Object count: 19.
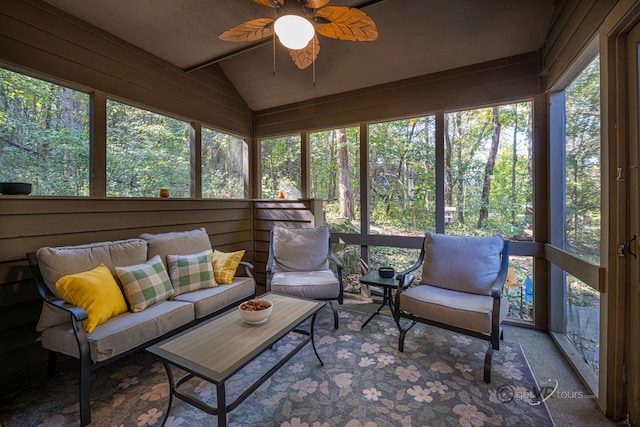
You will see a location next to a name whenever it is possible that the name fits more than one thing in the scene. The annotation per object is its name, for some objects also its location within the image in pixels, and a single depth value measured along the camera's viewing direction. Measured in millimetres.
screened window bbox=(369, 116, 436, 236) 3199
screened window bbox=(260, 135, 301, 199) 4012
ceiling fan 1591
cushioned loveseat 1693
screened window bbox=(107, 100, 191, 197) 2631
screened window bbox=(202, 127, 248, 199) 3584
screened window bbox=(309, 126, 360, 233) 3637
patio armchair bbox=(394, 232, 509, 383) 2029
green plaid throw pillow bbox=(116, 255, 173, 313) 2060
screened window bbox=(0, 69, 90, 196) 2029
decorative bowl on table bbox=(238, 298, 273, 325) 1765
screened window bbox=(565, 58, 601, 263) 1854
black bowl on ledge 1903
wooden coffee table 1325
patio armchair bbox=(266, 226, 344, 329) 2795
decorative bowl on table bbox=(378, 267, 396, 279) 2789
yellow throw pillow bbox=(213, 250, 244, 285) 2748
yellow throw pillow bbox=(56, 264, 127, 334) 1757
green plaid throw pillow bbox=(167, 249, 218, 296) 2459
